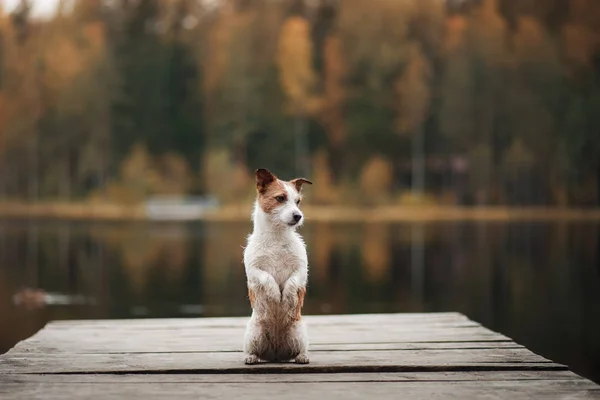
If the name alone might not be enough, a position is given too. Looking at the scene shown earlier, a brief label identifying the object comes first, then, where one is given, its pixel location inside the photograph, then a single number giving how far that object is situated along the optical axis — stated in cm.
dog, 505
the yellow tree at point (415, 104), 4638
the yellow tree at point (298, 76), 4778
